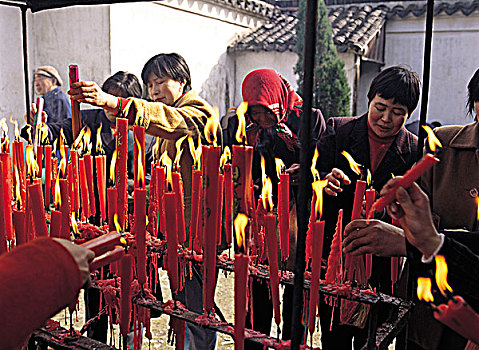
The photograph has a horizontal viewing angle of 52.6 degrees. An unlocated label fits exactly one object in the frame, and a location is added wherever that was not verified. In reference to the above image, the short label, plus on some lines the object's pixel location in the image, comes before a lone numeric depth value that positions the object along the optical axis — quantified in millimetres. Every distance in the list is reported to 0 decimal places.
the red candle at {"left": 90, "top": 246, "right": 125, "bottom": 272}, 861
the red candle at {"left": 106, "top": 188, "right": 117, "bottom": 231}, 1316
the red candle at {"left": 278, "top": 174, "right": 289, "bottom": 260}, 1186
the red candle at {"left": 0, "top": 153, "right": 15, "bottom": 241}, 1408
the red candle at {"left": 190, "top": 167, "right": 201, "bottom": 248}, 1314
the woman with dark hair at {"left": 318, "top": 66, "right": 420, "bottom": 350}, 1868
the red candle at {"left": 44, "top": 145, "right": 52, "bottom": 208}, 1626
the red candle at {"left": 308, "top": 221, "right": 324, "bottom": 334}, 1051
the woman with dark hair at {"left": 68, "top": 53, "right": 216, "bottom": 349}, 1823
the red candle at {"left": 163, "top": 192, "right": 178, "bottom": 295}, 1159
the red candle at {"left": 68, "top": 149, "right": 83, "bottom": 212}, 1665
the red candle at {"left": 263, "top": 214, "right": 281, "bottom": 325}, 1047
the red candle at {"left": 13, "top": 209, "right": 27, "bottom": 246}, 1237
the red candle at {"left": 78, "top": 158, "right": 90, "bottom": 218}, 1608
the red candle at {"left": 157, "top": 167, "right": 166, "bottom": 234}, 1447
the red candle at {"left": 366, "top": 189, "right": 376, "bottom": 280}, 1285
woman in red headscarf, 2285
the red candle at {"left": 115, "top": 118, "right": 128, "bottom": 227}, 1233
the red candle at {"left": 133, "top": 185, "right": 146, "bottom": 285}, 1140
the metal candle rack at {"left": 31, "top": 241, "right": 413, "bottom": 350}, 1079
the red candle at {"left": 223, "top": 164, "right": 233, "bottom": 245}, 1325
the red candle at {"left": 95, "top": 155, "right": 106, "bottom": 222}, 1547
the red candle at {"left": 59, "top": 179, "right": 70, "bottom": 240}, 1237
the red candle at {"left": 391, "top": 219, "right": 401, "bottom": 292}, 1360
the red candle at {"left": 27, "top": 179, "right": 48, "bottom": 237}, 1141
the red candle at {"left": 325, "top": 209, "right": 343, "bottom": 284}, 1335
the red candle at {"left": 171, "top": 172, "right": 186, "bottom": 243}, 1347
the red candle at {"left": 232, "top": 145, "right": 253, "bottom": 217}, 1030
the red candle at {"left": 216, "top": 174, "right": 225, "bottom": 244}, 1110
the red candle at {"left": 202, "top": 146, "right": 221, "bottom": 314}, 1043
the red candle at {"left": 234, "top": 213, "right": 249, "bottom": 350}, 906
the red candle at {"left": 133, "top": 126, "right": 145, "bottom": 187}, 1257
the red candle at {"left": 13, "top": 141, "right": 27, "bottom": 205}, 1568
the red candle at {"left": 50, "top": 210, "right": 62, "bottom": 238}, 1188
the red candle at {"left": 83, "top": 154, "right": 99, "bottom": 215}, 1535
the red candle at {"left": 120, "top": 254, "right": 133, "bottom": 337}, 1062
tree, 7516
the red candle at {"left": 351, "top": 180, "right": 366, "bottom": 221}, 1223
